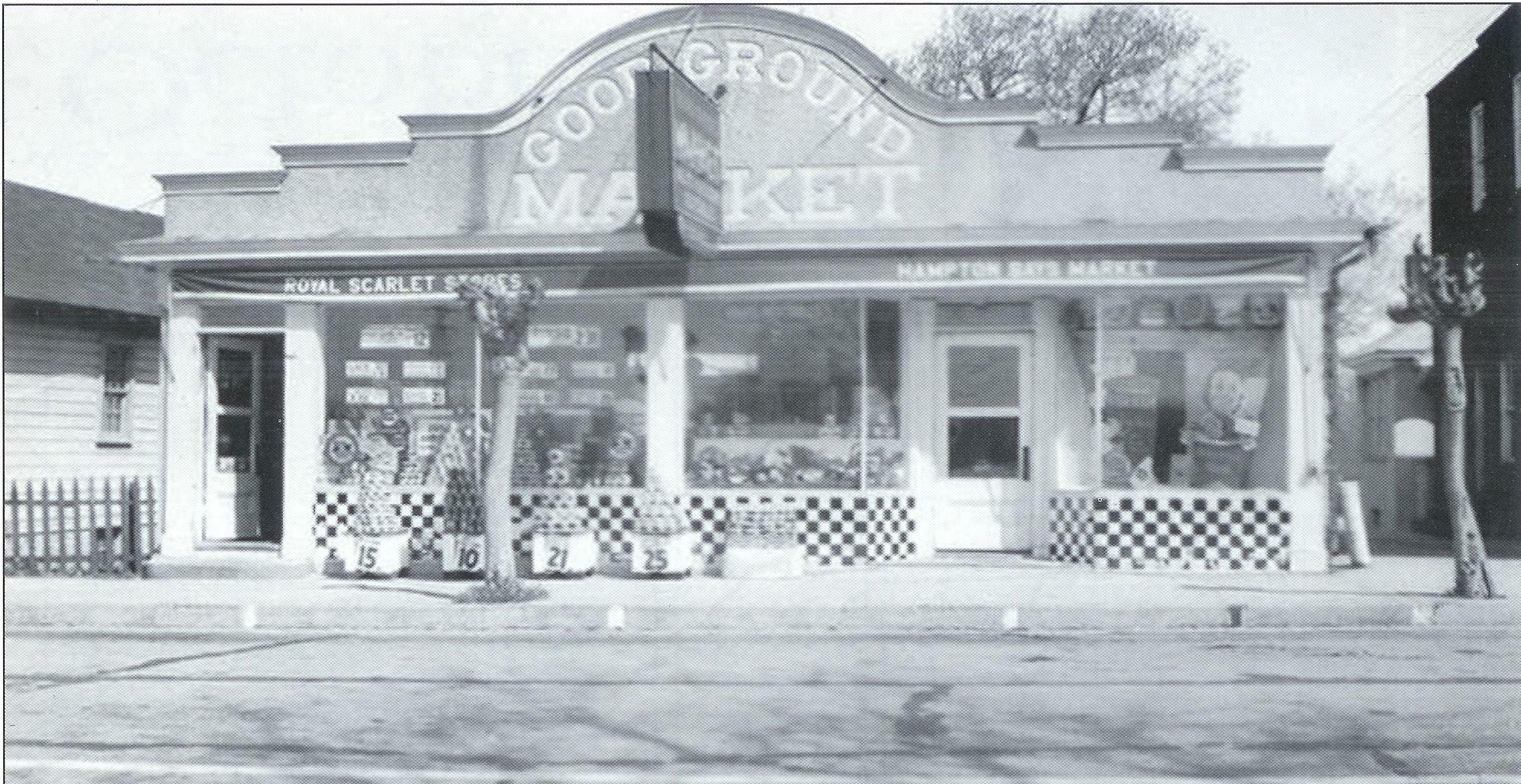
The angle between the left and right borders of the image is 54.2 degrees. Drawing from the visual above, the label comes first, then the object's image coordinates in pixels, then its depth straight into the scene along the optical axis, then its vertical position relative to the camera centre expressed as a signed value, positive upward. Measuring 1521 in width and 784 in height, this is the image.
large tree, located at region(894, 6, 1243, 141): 39.06 +10.17
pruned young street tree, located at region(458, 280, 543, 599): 14.17 +0.58
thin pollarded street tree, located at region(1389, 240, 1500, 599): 13.52 +0.87
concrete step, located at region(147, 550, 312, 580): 16.39 -1.40
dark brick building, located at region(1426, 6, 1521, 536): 21.97 +3.29
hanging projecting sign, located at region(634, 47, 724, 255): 14.02 +2.71
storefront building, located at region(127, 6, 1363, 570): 15.66 +1.37
